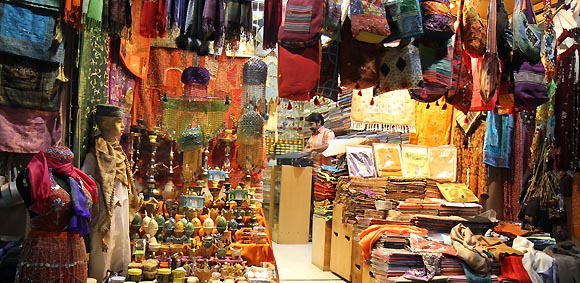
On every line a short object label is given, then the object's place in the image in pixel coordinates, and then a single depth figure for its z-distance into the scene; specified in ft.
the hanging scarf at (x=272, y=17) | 11.50
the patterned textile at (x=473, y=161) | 17.88
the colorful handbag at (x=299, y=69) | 10.76
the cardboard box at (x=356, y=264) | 18.21
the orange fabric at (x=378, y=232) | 14.42
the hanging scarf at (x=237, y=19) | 11.10
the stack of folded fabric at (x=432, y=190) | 17.90
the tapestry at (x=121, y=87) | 14.79
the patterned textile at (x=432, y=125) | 20.59
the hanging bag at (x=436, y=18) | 11.28
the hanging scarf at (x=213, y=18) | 10.82
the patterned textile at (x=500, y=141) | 17.03
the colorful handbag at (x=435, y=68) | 11.82
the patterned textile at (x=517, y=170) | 16.72
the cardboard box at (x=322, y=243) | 21.56
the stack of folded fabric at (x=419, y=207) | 16.47
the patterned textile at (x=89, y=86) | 11.80
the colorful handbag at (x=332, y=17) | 10.62
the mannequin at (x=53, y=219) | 9.03
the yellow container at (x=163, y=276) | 11.57
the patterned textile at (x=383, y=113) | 20.71
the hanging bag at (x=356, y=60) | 11.27
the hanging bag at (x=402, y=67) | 11.23
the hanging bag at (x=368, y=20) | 10.39
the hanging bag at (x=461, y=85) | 13.05
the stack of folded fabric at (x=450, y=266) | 13.34
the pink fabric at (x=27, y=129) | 10.14
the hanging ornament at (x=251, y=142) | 17.38
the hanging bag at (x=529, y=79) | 12.63
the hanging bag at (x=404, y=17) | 10.78
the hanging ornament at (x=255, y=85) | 17.53
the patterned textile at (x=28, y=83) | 10.12
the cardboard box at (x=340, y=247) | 19.36
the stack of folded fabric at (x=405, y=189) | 17.85
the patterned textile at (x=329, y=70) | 11.50
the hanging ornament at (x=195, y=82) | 16.76
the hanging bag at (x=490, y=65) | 11.87
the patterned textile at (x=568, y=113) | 13.74
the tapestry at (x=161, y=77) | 18.35
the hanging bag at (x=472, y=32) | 12.07
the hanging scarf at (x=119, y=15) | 10.63
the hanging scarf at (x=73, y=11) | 9.99
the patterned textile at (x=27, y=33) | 9.86
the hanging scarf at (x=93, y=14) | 10.08
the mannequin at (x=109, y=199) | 11.25
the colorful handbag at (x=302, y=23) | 10.53
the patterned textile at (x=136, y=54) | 15.98
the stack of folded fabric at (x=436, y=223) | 15.12
